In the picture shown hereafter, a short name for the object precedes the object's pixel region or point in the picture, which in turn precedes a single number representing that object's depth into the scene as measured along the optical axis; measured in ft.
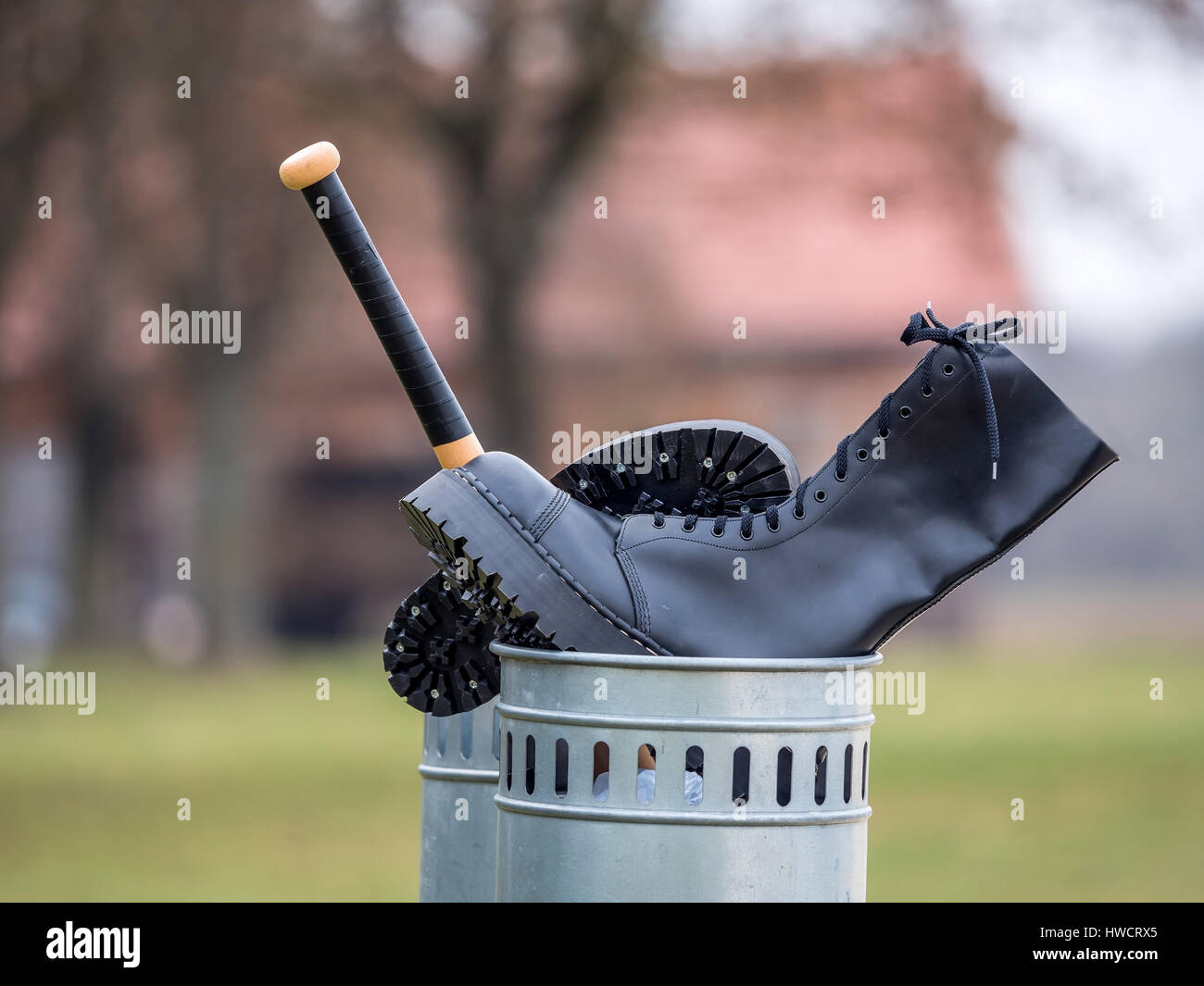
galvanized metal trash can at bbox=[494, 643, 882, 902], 12.62
